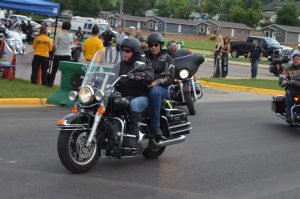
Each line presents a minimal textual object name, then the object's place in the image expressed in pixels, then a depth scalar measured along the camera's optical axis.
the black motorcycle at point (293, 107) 11.35
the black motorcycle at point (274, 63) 25.68
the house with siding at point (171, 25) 112.56
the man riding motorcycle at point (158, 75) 7.59
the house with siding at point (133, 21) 114.81
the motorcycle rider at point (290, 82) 11.38
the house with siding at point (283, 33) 99.25
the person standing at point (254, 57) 25.23
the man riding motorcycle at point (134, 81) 7.28
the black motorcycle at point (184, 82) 13.12
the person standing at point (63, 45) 14.96
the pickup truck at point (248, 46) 47.19
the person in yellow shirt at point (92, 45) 14.37
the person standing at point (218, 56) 24.22
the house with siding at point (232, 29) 103.96
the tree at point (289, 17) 112.12
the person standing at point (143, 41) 15.47
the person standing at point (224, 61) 24.06
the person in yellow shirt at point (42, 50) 15.16
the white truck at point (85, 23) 63.06
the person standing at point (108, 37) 24.02
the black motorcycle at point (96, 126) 6.82
